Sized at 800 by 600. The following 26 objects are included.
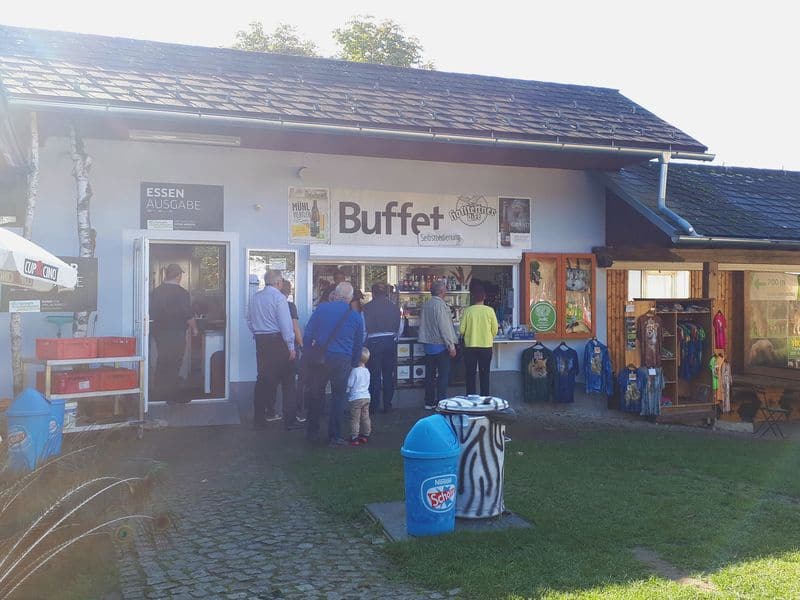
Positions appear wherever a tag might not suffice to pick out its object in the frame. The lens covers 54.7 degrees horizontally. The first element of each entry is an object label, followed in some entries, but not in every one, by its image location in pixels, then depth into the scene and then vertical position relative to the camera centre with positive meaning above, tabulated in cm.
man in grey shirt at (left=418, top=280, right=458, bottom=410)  1054 -42
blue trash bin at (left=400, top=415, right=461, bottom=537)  530 -116
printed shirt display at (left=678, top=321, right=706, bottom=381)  1254 -67
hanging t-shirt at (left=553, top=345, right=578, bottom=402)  1145 -99
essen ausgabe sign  952 +127
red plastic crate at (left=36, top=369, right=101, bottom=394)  795 -76
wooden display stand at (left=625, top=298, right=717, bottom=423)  1214 -93
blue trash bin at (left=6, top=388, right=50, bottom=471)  651 -101
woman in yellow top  1063 -36
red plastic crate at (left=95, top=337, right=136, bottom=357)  829 -42
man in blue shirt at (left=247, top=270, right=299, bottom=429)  909 -45
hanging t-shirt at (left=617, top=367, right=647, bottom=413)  1180 -127
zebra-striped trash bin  577 -114
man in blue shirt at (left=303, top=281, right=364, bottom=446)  829 -40
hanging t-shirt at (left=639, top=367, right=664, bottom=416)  1168 -130
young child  841 -104
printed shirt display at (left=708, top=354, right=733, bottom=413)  1278 -127
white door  918 +18
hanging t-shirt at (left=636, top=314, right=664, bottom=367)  1204 -49
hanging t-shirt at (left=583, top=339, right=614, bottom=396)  1169 -94
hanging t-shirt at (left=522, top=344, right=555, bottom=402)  1139 -96
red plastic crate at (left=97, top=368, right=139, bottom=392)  820 -77
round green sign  1162 -14
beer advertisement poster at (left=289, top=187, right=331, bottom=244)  1030 +124
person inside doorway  945 -21
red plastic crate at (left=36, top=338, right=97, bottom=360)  795 -42
